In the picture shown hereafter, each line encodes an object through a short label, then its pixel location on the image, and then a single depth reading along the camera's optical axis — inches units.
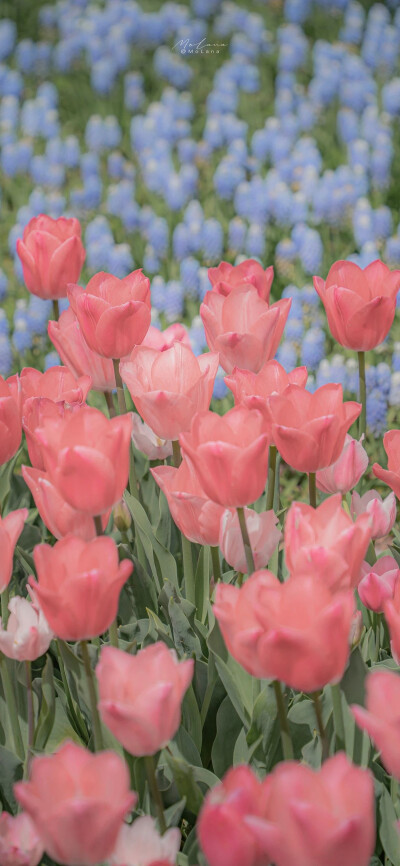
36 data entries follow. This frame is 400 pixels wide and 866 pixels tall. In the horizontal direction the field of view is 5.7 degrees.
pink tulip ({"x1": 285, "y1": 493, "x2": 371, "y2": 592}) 111.7
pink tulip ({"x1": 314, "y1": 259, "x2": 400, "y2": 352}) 122.6
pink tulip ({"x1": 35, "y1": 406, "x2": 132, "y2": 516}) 112.8
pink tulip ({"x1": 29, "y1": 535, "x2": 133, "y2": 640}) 111.1
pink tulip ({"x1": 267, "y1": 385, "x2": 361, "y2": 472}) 115.9
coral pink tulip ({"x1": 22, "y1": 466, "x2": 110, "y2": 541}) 115.2
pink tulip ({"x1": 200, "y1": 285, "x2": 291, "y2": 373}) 122.4
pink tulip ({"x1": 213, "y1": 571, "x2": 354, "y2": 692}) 109.5
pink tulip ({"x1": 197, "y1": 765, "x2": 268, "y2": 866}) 107.6
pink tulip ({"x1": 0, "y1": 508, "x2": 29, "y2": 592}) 114.2
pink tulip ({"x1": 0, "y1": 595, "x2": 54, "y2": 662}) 116.1
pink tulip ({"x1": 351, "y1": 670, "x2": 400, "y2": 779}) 108.9
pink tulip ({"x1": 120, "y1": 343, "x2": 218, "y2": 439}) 118.8
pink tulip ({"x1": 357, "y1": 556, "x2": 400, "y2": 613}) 118.1
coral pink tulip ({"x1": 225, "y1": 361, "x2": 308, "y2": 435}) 119.5
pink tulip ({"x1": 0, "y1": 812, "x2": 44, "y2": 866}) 112.2
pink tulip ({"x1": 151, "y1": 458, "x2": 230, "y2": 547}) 117.1
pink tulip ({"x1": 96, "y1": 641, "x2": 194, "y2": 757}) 109.7
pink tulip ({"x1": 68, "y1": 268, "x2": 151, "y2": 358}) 120.9
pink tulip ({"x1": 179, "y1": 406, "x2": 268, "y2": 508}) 113.2
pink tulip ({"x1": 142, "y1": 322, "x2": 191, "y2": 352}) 125.9
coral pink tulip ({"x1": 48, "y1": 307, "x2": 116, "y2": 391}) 124.1
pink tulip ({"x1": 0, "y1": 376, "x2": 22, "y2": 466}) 118.2
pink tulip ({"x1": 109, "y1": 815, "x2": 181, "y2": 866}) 111.4
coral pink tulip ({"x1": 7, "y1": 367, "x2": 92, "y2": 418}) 121.7
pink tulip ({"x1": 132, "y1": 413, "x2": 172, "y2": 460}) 125.6
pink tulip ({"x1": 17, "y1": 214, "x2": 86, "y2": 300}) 128.1
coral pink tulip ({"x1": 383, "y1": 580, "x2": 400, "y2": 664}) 111.7
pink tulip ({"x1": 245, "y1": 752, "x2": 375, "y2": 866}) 106.6
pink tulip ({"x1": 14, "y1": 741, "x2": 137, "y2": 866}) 107.6
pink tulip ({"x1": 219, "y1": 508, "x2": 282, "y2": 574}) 116.8
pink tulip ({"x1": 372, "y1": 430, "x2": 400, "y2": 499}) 117.7
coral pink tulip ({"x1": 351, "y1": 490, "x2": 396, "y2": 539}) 121.8
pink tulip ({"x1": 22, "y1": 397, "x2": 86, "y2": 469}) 118.1
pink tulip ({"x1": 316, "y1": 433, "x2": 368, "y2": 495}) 121.7
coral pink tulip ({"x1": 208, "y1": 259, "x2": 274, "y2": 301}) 125.0
